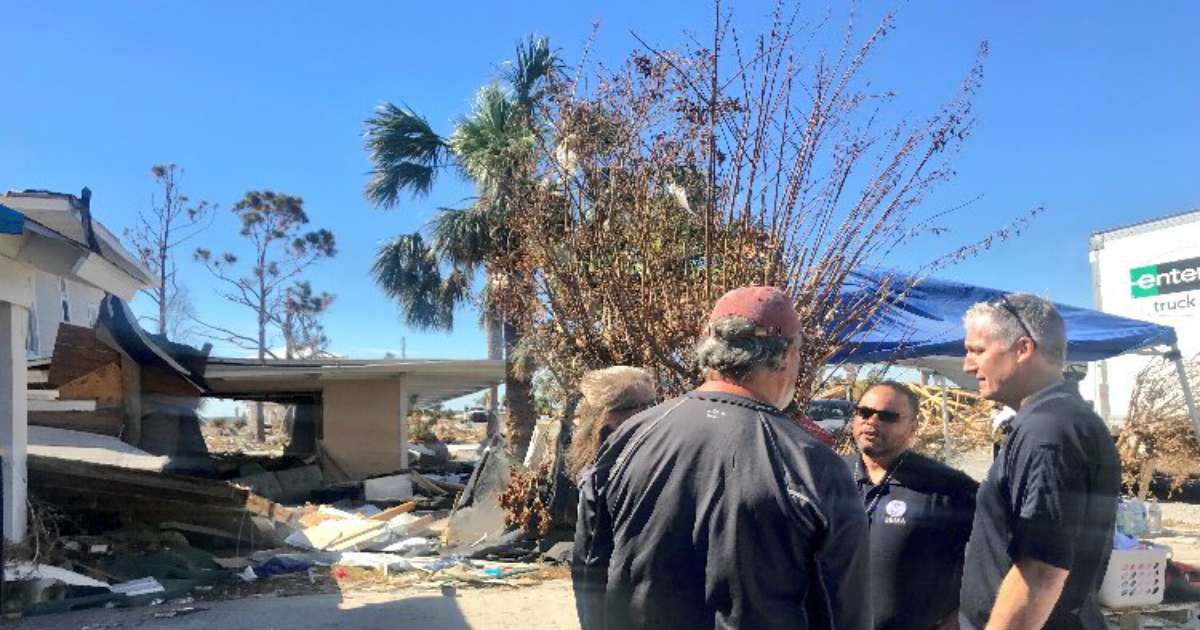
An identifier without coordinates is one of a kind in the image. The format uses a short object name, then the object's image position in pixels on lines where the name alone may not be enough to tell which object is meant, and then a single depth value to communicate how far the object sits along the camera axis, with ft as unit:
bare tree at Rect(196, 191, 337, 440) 133.59
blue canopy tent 17.24
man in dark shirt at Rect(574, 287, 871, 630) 6.18
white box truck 43.83
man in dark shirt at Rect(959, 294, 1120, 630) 8.01
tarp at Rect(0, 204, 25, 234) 20.83
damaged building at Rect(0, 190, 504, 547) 24.54
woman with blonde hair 13.24
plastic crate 13.87
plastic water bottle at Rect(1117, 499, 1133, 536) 24.41
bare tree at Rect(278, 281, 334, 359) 150.71
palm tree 48.49
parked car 41.66
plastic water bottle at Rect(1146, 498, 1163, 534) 29.63
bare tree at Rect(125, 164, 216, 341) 120.78
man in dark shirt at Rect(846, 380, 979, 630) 10.84
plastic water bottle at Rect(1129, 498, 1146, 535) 26.09
